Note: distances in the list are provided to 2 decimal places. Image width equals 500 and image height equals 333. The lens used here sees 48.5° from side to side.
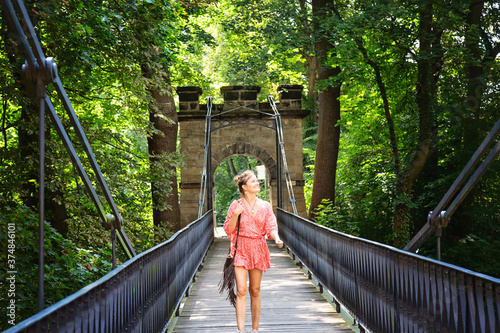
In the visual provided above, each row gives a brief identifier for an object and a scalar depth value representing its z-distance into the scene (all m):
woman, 4.85
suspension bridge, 2.87
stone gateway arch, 17.12
